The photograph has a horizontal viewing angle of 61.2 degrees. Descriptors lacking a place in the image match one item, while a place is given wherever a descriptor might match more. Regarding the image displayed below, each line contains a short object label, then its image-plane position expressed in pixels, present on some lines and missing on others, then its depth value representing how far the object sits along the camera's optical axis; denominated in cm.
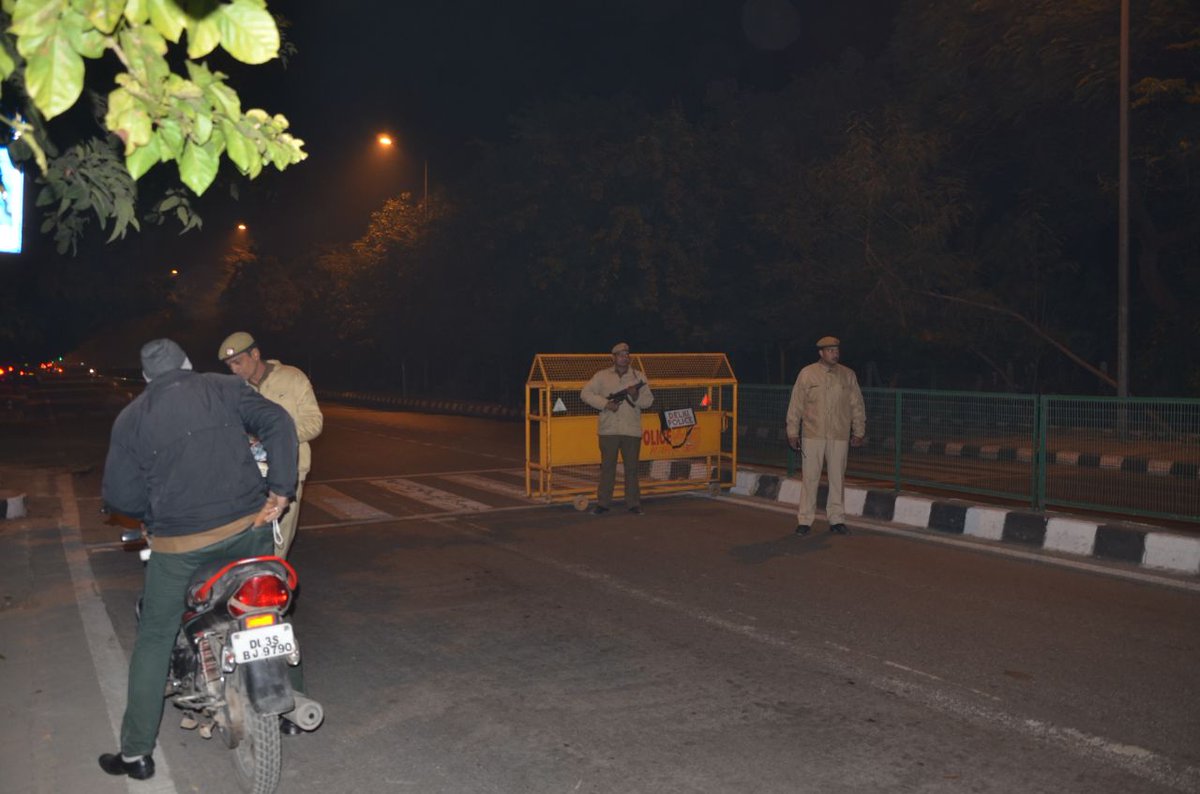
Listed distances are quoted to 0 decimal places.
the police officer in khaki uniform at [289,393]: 616
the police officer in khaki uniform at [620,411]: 1094
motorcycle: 398
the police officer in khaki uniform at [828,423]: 984
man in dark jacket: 414
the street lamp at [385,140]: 3378
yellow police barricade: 1205
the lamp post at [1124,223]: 1650
